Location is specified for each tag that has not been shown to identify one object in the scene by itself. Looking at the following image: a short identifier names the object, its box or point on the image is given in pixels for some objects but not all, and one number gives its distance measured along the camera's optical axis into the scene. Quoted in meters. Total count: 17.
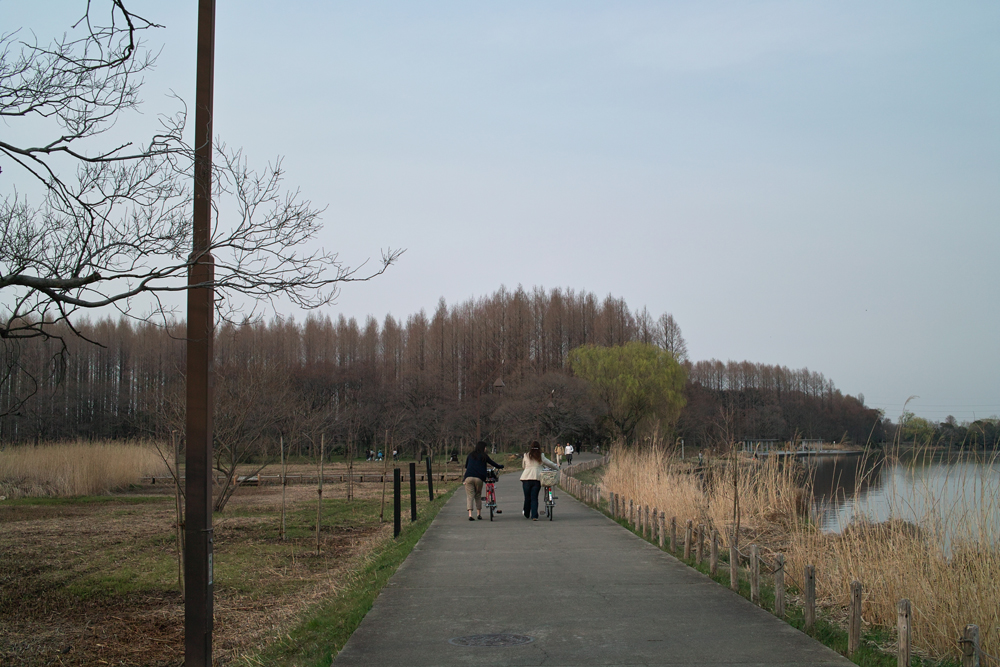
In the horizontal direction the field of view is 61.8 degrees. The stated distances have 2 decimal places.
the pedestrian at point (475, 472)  17.67
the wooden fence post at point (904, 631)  5.92
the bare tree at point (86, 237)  6.74
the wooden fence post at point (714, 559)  10.41
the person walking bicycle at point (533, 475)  18.08
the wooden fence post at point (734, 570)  9.53
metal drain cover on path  7.20
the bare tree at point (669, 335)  87.44
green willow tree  66.75
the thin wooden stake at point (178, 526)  11.12
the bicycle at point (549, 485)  17.91
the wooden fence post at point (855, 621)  6.70
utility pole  6.33
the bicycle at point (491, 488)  18.45
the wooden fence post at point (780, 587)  7.94
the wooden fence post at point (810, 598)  7.50
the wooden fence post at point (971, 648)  5.25
